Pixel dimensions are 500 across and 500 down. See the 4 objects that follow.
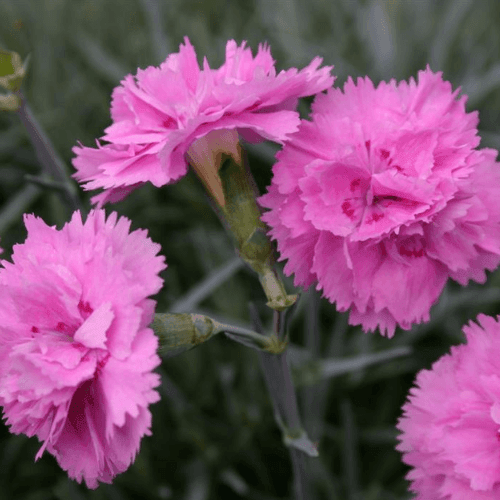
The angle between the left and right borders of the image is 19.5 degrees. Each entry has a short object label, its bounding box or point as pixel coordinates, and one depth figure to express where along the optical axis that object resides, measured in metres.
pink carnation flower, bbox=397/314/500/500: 0.27
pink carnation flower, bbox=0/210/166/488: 0.25
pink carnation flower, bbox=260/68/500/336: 0.27
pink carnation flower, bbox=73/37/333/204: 0.26
